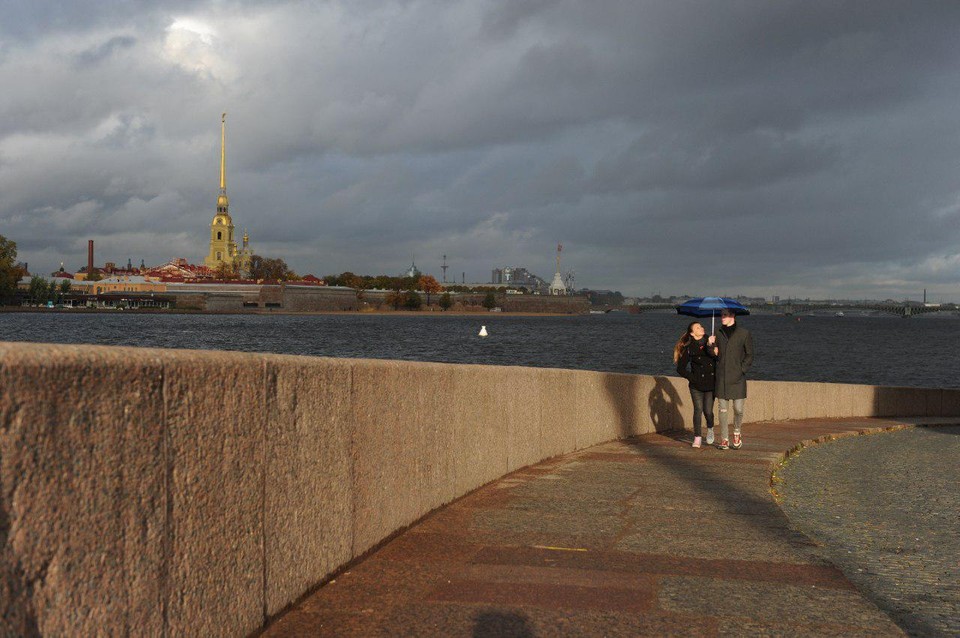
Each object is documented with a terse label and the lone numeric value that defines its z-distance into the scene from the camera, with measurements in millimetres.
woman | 11914
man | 11617
